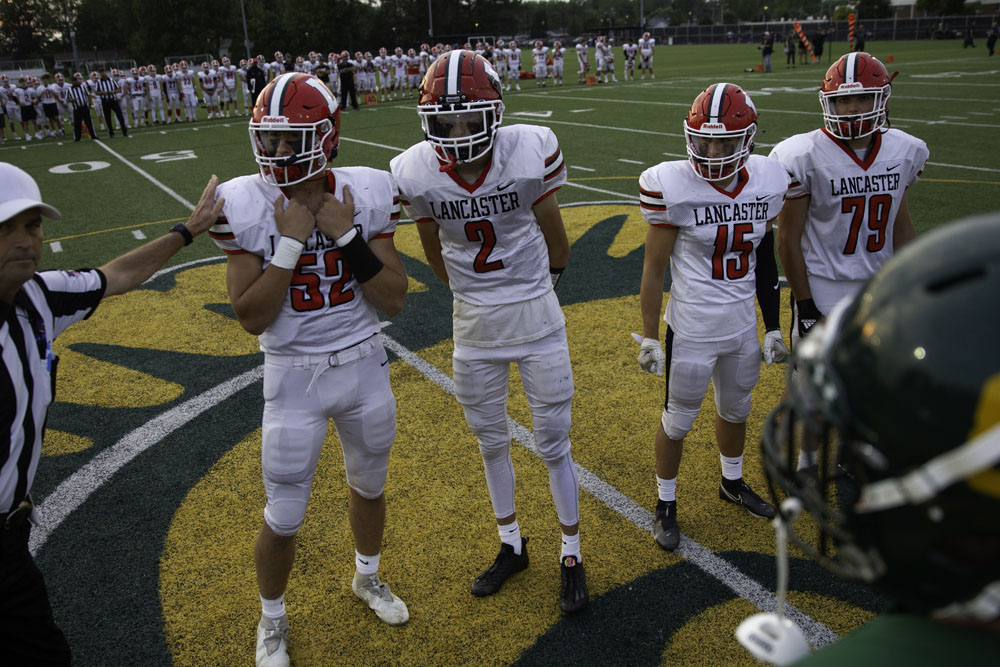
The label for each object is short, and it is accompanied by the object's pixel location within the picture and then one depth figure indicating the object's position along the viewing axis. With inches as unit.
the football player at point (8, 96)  912.0
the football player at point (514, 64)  1192.8
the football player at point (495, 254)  129.6
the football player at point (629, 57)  1208.2
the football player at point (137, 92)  961.5
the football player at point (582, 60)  1213.4
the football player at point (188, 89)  992.2
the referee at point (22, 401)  92.0
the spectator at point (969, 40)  1553.9
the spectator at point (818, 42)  1301.7
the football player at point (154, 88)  964.6
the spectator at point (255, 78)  891.4
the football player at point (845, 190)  154.9
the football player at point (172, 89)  973.8
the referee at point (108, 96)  816.9
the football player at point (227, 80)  1018.1
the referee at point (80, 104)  804.6
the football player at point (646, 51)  1186.6
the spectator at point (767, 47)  1182.4
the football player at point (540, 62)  1230.9
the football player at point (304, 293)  115.3
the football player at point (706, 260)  142.5
